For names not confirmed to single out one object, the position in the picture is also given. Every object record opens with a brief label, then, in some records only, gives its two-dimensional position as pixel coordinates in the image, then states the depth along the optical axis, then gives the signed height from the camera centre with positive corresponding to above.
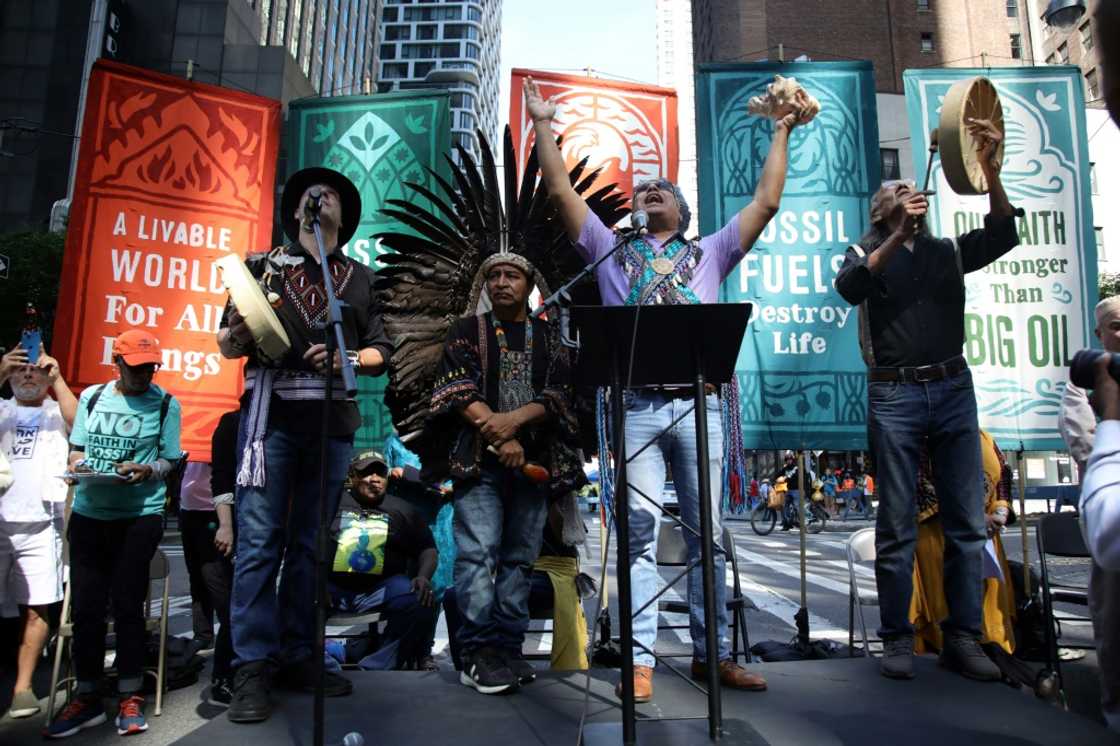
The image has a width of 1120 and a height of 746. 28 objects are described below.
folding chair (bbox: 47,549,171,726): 3.83 -0.81
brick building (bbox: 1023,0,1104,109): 45.81 +27.52
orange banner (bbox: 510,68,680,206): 6.49 +2.88
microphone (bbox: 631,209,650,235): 2.70 +0.86
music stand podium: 2.66 +0.40
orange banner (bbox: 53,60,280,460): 5.73 +1.81
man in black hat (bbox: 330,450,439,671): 4.80 -0.59
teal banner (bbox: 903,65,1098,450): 6.09 +1.72
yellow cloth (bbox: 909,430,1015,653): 4.62 -0.71
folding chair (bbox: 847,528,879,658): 4.86 -0.51
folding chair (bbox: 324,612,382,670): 4.53 -0.85
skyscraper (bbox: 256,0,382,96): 41.19 +27.25
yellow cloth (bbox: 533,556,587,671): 4.51 -0.87
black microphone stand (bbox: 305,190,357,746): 2.45 -0.06
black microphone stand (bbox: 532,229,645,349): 2.81 +0.64
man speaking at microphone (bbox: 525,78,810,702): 3.25 +0.82
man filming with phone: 4.27 -0.17
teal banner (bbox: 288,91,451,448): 6.43 +2.69
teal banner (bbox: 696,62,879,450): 6.11 +1.84
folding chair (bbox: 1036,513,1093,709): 5.05 -0.38
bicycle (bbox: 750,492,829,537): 20.42 -1.13
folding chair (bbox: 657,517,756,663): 4.59 -0.58
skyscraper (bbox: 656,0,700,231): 147.50 +82.15
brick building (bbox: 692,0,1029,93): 42.22 +23.78
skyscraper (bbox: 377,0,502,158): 92.00 +49.83
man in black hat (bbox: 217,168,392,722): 3.08 +0.08
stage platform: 2.67 -0.87
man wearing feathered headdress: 3.36 +0.17
